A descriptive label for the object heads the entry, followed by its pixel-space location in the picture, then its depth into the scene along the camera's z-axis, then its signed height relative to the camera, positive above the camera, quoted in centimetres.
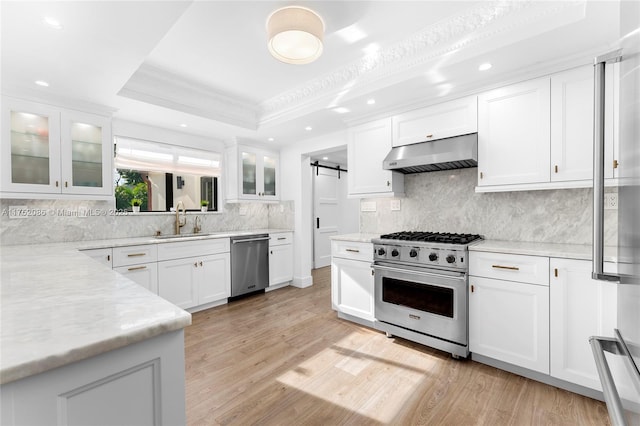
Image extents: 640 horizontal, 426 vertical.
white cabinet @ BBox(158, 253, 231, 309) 330 -85
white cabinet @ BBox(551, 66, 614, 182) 206 +62
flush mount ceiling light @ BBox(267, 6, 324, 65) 190 +121
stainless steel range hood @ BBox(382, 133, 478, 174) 254 +50
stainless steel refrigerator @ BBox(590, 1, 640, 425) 59 -6
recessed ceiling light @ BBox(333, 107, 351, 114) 312 +110
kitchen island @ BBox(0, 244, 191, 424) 60 -34
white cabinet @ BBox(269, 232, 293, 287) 442 -76
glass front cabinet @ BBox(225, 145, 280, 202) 439 +57
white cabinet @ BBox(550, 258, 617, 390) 183 -71
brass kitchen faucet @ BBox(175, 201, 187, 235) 393 -10
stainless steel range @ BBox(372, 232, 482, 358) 238 -71
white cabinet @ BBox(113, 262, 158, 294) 299 -67
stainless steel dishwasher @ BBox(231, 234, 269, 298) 396 -76
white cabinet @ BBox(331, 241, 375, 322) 303 -77
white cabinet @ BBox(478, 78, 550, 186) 226 +62
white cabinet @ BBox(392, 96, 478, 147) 261 +85
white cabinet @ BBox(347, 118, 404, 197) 318 +54
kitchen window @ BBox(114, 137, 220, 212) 362 +49
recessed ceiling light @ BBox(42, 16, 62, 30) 169 +114
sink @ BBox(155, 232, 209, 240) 373 -33
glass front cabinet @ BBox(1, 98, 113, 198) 256 +58
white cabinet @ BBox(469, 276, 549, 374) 204 -86
